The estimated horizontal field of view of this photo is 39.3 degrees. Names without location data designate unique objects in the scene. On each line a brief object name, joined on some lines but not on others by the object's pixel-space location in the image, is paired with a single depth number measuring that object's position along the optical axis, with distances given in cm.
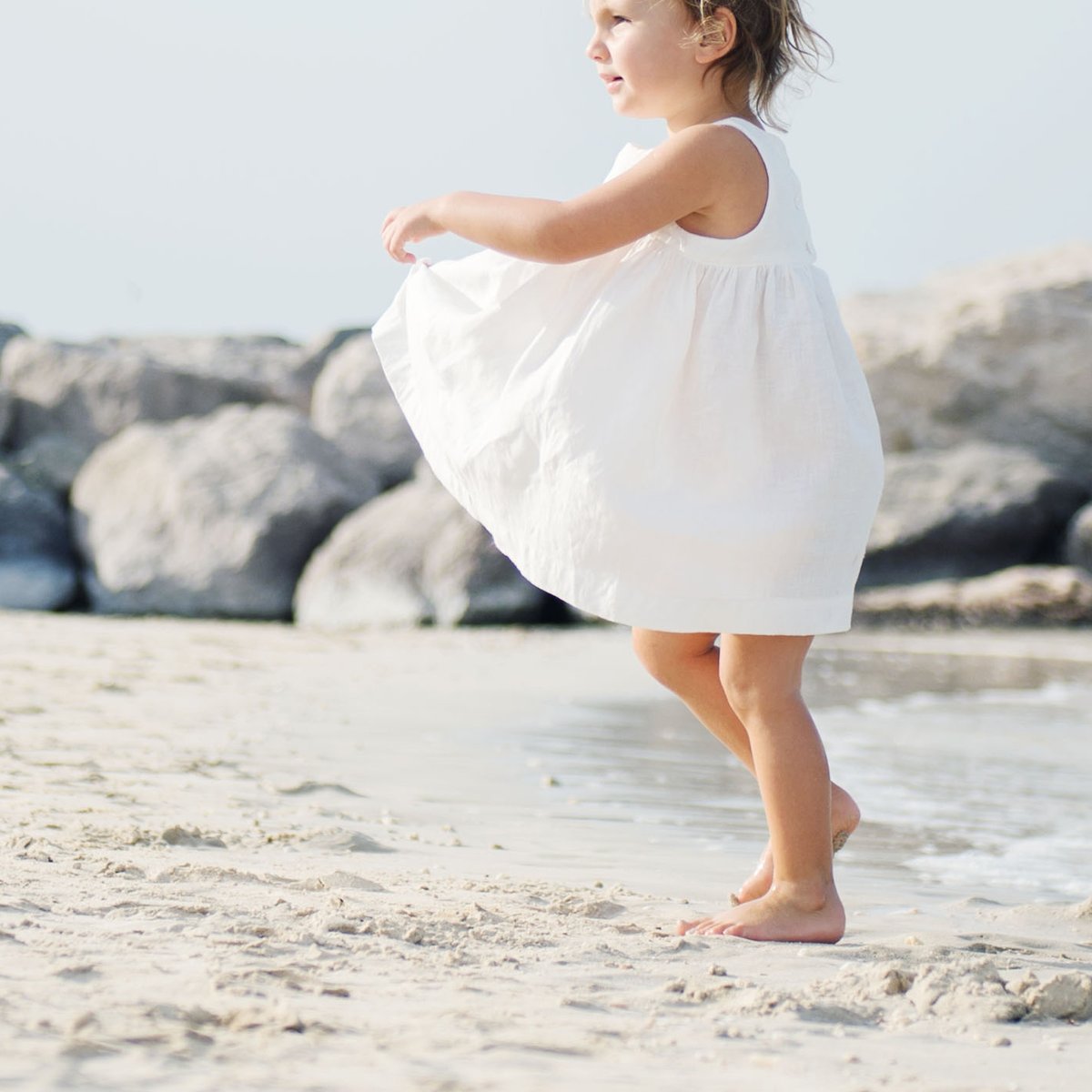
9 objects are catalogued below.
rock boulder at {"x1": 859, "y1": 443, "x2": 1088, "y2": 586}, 1193
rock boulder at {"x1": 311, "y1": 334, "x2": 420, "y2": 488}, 1323
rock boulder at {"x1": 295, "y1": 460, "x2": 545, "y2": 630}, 1024
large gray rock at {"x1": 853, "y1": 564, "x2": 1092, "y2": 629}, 1128
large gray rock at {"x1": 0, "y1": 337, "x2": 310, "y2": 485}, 1331
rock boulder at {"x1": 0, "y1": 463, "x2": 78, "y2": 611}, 1093
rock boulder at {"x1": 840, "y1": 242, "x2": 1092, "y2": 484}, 1305
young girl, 252
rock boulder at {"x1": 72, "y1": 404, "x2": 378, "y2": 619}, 1080
